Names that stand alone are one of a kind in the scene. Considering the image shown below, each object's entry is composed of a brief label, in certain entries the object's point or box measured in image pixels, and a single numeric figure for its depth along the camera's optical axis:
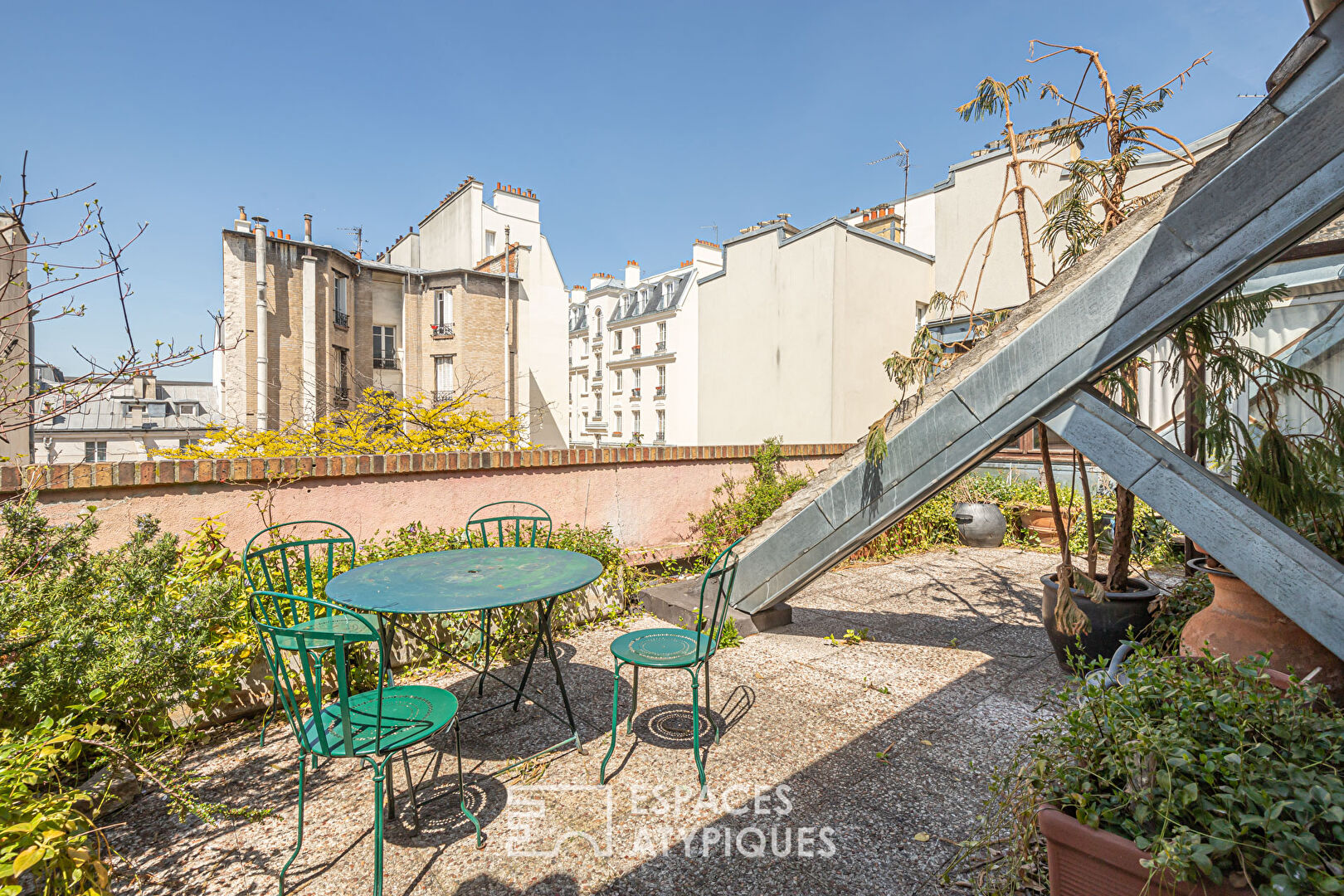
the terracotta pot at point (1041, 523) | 8.16
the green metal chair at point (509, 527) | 5.17
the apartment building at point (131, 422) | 26.14
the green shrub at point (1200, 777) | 1.38
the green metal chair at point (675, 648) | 2.81
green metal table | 2.51
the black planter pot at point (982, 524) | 8.17
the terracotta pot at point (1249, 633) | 2.49
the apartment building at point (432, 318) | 18.38
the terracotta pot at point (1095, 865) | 1.46
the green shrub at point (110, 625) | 2.20
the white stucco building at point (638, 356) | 26.70
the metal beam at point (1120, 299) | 2.34
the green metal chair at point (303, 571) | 3.16
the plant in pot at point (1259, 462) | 2.58
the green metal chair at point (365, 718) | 2.01
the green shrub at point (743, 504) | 6.82
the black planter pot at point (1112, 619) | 3.64
